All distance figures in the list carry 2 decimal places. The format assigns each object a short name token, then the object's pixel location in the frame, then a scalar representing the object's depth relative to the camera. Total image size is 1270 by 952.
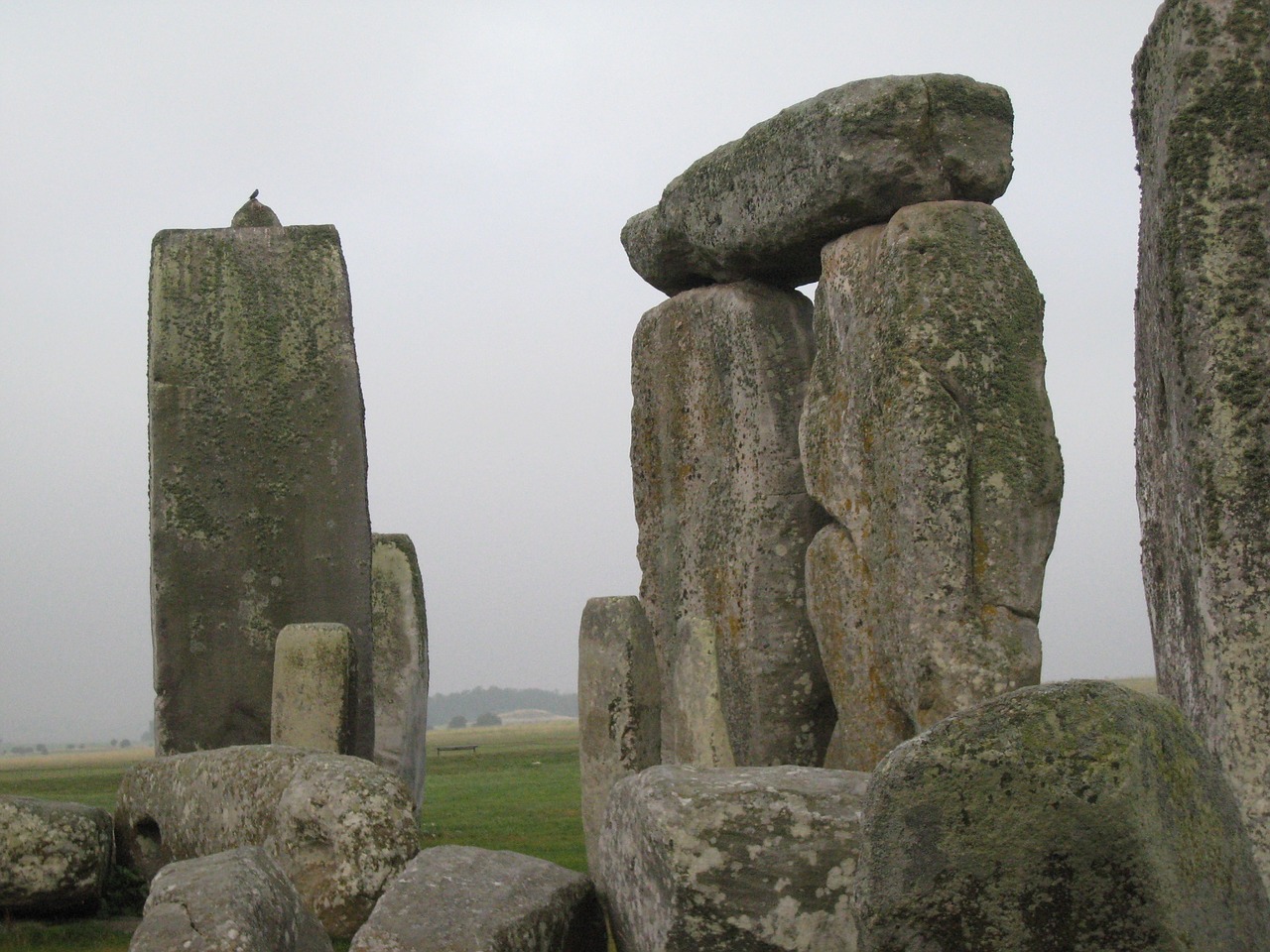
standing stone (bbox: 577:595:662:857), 8.45
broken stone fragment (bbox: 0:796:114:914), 7.29
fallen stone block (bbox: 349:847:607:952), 5.43
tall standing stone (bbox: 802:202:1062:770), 8.75
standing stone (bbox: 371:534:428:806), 12.14
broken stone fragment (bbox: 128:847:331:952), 5.16
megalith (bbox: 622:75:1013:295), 9.30
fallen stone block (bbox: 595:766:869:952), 5.31
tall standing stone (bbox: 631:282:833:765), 10.44
